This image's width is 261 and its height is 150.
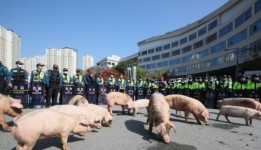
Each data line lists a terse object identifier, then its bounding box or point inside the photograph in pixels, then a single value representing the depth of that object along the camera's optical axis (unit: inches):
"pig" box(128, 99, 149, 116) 303.5
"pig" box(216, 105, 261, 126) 277.9
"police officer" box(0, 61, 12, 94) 298.6
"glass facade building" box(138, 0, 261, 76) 1069.9
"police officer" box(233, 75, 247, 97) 418.8
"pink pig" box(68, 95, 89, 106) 237.0
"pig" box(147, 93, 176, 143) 183.7
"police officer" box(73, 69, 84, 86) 395.1
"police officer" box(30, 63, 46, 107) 332.9
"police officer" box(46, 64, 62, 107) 342.5
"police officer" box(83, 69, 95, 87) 414.6
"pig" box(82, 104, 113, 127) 221.8
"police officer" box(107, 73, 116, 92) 470.3
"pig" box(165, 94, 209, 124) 268.5
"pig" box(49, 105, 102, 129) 182.9
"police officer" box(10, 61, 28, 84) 317.1
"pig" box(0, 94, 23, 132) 188.3
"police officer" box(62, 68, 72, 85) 376.2
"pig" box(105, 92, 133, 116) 296.7
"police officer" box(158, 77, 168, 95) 531.1
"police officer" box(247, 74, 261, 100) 401.3
